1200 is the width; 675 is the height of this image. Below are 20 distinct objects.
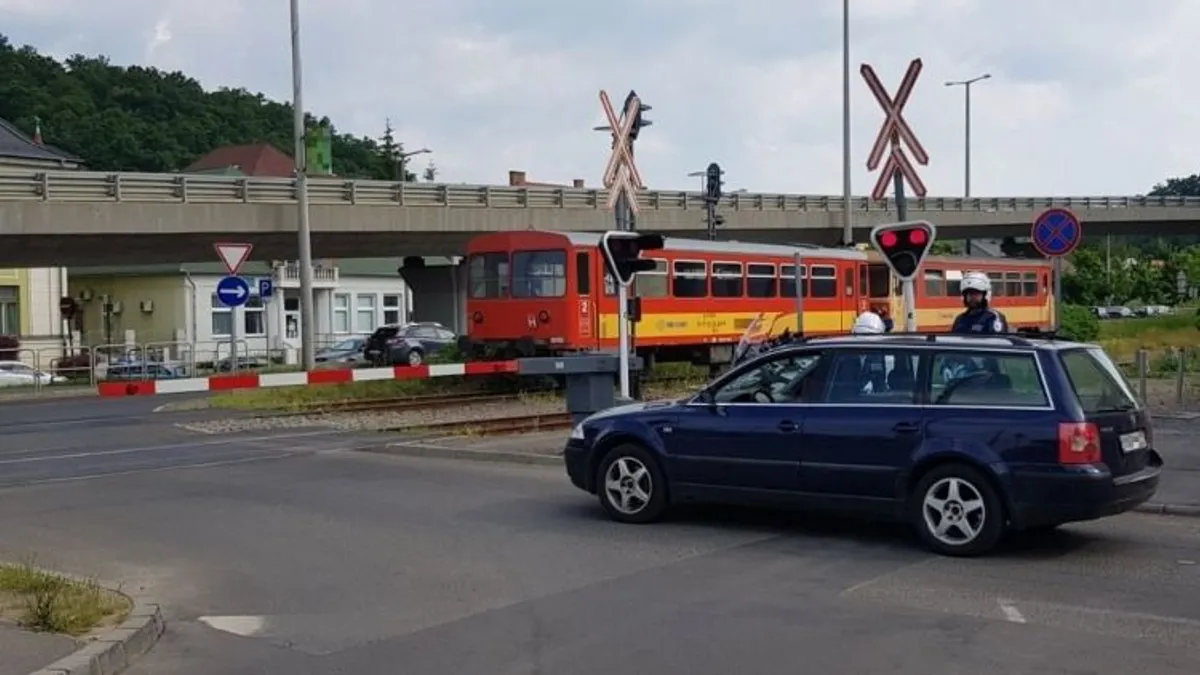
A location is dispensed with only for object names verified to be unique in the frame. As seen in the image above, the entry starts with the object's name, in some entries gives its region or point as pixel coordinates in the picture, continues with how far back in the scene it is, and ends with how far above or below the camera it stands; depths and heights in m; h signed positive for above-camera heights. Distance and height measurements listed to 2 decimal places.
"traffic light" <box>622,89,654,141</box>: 17.70 +2.48
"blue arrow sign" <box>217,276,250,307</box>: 26.62 +0.48
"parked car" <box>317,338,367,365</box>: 49.72 -1.36
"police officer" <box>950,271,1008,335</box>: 11.53 -0.06
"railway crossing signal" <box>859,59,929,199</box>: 13.78 +1.68
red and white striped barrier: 15.52 -0.76
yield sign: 25.42 +1.16
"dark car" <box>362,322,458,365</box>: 42.91 -0.91
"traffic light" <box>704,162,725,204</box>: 34.00 +3.16
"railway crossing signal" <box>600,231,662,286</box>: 16.34 +0.69
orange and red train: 26.81 +0.33
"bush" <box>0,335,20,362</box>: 53.84 -1.00
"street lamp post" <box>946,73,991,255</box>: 61.27 +7.39
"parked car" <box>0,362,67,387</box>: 41.81 -1.72
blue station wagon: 9.25 -0.93
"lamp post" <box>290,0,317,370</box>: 32.06 +2.38
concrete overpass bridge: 36.66 +3.17
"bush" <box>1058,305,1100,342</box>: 39.69 -0.57
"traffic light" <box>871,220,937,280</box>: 13.96 +0.63
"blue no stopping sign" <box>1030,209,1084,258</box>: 15.53 +0.80
